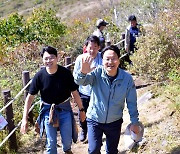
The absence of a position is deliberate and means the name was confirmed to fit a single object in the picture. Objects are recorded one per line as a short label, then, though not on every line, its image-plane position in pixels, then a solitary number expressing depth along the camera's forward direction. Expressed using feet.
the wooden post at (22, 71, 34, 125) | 17.62
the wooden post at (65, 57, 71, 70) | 22.62
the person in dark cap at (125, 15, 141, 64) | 25.08
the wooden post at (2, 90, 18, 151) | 15.71
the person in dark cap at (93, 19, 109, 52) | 21.17
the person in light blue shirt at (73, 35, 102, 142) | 13.87
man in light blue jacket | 10.75
